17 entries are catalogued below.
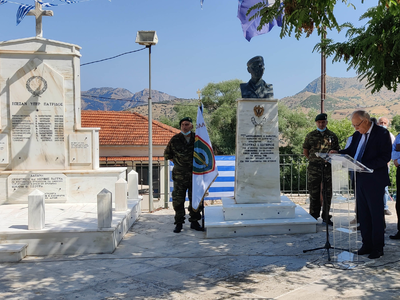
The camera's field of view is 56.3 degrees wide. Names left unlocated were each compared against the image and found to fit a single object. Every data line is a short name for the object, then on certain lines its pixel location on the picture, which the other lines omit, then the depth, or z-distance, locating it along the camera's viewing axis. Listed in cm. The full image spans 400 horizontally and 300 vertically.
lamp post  916
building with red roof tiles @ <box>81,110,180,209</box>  2492
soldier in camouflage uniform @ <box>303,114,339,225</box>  657
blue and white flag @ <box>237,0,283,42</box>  771
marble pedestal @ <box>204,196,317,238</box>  596
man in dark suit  459
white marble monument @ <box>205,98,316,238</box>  626
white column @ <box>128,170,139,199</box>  796
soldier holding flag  645
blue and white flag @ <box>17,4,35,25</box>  795
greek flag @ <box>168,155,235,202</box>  978
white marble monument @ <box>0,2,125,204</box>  750
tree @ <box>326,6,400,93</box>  476
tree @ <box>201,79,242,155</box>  3747
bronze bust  649
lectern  452
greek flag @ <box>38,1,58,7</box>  790
